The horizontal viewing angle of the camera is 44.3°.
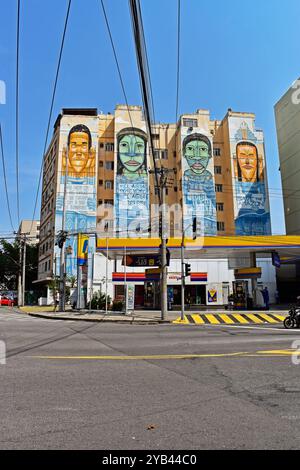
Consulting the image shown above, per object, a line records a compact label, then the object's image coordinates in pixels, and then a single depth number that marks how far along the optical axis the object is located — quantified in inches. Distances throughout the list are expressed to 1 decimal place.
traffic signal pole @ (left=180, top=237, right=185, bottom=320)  879.7
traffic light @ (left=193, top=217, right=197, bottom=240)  817.5
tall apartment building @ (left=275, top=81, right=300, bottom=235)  2295.8
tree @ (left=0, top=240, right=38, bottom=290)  2488.9
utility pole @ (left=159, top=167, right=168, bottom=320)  854.8
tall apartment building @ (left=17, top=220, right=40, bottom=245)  3779.8
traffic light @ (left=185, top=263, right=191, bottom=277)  891.7
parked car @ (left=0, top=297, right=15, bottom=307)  1903.3
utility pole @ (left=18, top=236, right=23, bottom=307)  1783.5
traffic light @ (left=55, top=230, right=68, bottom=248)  1152.8
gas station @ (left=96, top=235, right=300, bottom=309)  1117.7
